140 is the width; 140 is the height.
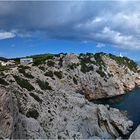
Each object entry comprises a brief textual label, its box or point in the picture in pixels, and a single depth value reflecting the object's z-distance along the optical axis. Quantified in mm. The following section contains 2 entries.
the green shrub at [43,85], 31768
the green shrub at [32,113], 23651
